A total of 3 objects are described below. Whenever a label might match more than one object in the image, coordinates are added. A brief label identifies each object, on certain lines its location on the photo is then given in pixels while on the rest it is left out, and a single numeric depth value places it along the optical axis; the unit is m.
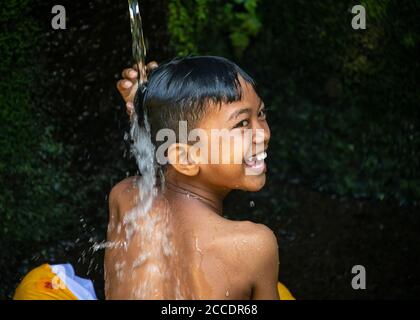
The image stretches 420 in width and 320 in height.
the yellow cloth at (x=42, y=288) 3.50
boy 2.62
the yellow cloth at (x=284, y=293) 3.56
